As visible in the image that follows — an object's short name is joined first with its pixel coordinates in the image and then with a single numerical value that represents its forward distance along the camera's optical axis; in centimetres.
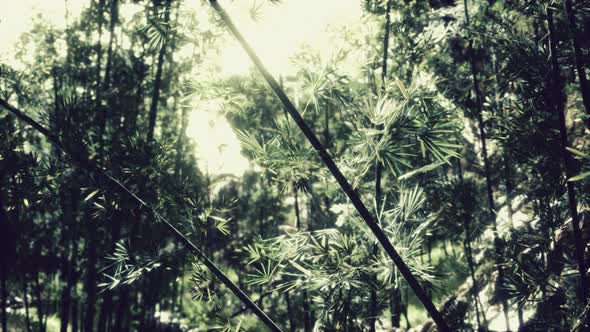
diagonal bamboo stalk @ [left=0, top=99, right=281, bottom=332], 211
